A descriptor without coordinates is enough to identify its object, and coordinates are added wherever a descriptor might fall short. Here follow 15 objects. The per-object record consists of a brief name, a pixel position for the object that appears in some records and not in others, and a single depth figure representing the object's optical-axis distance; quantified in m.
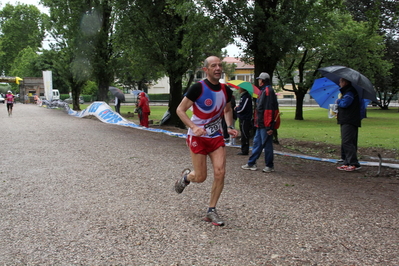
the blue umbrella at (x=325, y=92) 10.70
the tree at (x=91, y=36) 27.83
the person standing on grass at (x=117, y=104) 24.69
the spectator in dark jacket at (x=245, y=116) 10.44
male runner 4.67
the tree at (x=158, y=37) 17.17
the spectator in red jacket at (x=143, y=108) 17.92
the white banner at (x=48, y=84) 41.84
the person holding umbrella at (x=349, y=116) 8.12
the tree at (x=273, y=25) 11.42
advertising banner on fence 19.64
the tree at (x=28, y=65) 75.25
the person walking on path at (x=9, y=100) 27.12
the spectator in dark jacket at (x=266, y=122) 7.82
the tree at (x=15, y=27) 84.76
